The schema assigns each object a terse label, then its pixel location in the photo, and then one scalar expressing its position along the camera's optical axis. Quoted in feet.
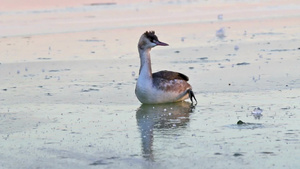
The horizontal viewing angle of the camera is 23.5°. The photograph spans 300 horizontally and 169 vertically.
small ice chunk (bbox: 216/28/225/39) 59.62
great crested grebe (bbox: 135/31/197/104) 33.24
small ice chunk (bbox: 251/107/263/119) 29.09
